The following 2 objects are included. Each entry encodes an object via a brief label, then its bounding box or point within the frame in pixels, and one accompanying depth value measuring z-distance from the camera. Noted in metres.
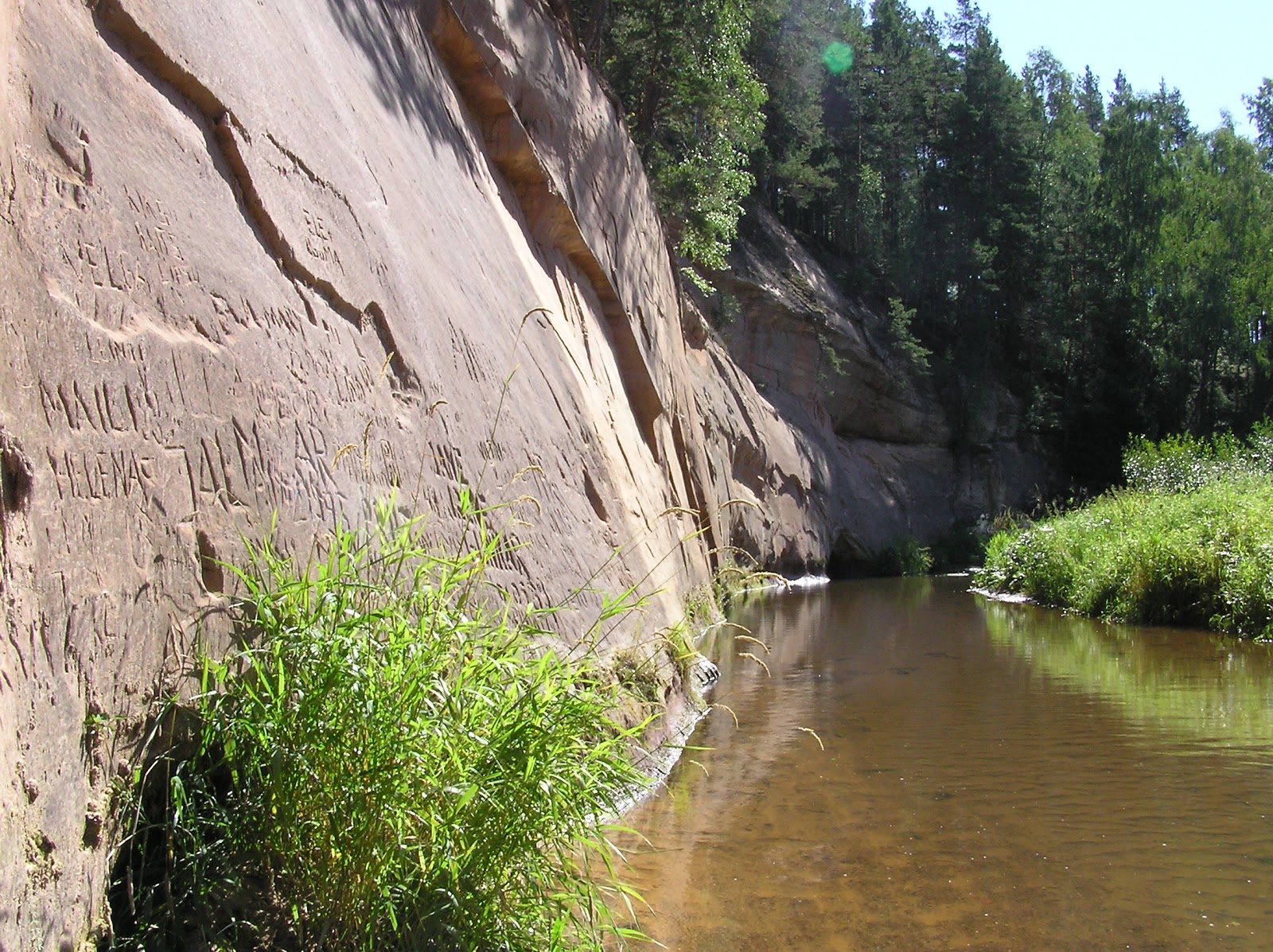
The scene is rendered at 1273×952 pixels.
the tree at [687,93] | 16.03
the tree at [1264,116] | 41.94
